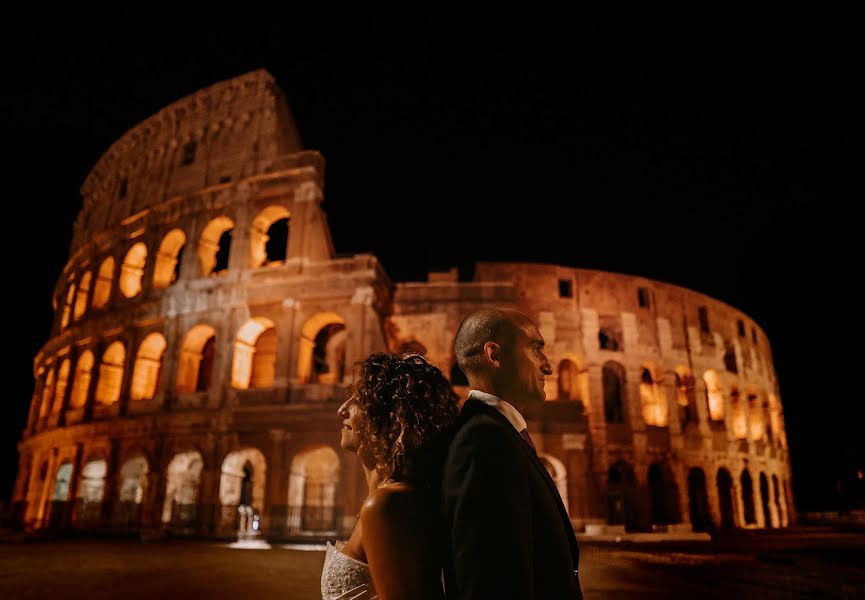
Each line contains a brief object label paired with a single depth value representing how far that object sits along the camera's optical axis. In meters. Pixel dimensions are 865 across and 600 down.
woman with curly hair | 1.66
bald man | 1.50
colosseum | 18.75
